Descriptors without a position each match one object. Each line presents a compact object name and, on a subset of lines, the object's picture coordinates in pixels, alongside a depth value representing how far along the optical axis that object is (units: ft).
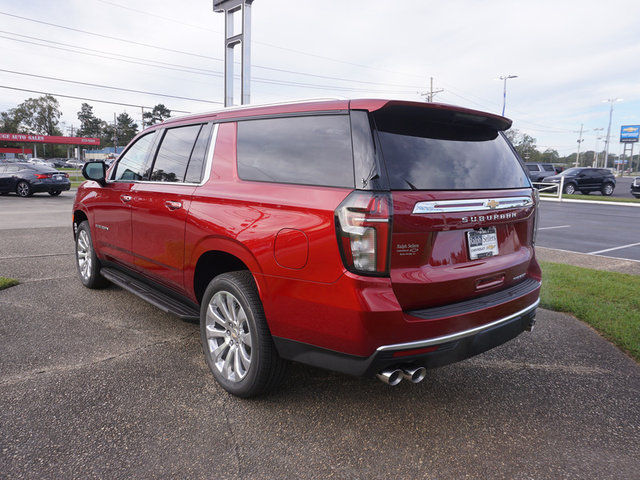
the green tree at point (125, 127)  394.11
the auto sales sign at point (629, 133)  303.07
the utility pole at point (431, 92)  198.76
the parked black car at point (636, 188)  83.10
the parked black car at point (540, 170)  98.83
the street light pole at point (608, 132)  231.63
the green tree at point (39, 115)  362.53
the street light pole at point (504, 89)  137.26
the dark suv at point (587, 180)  86.33
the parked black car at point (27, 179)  62.54
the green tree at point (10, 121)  353.10
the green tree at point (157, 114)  331.55
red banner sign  221.15
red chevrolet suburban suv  7.39
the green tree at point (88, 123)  423.23
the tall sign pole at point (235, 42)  37.17
